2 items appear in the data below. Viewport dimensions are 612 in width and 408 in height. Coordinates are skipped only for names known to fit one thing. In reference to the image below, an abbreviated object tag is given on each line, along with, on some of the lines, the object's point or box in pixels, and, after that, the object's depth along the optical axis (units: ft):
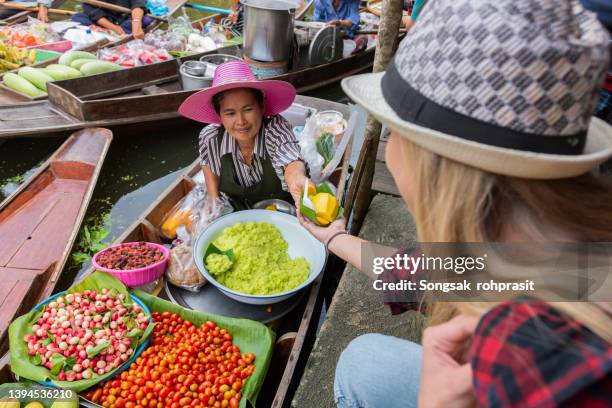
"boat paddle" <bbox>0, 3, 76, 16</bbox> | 25.05
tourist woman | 2.27
